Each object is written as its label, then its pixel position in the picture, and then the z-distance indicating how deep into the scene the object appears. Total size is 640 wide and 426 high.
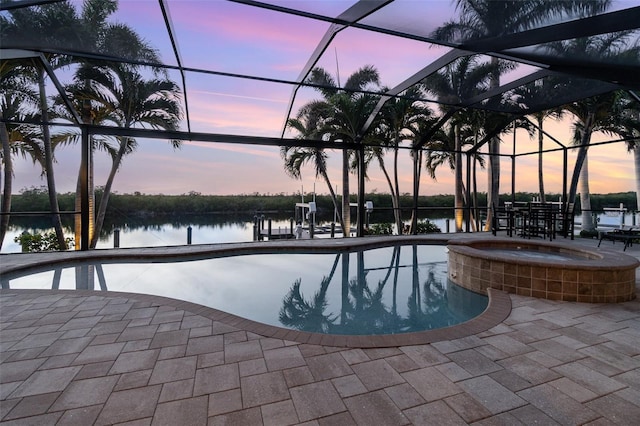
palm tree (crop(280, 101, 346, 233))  11.38
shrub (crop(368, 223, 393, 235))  12.84
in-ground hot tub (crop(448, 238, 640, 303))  3.75
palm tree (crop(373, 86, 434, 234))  11.16
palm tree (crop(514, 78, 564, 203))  7.05
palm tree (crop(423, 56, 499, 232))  7.29
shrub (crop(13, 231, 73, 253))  8.92
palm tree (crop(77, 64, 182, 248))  7.96
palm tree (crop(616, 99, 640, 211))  9.81
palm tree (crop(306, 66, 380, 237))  8.77
